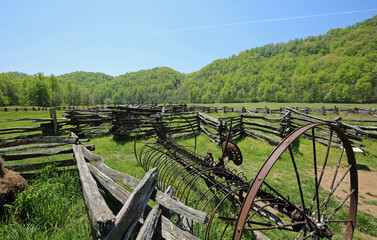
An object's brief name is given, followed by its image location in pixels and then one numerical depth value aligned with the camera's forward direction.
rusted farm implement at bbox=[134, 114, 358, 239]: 1.54
